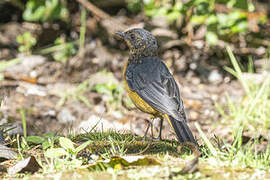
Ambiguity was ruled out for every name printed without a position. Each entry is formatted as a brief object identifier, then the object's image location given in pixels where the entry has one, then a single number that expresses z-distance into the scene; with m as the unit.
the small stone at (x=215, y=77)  17.42
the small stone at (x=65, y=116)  14.47
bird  8.69
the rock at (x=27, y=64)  17.08
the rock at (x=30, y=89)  15.91
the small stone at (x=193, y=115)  14.89
